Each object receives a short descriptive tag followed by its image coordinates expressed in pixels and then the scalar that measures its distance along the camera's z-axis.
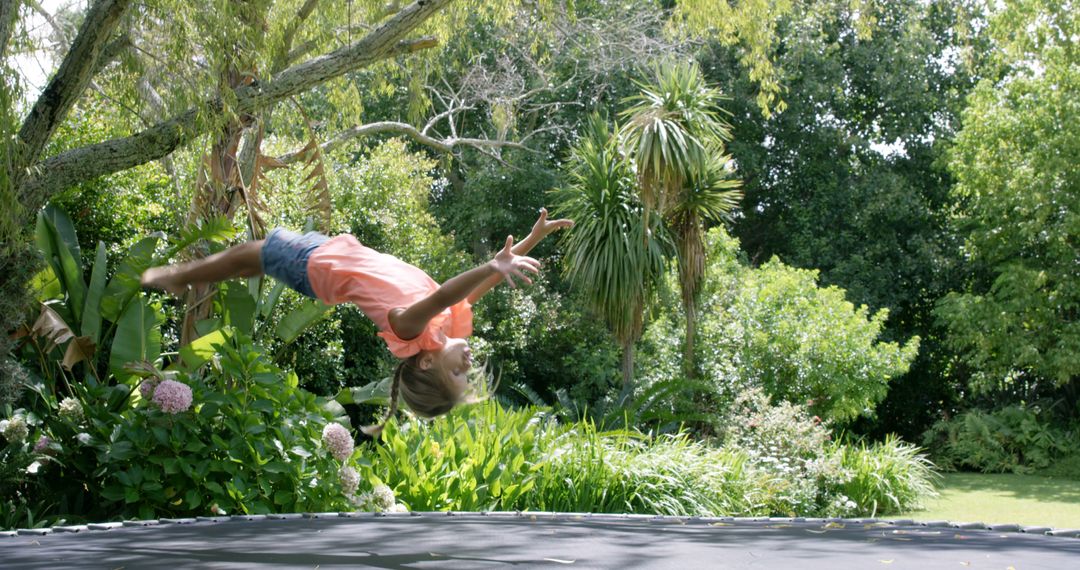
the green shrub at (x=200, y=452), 4.97
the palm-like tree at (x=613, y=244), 10.02
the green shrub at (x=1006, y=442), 12.18
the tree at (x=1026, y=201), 12.16
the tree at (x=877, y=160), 14.65
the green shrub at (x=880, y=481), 8.17
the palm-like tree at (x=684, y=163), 9.80
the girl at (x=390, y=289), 2.96
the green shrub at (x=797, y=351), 10.23
